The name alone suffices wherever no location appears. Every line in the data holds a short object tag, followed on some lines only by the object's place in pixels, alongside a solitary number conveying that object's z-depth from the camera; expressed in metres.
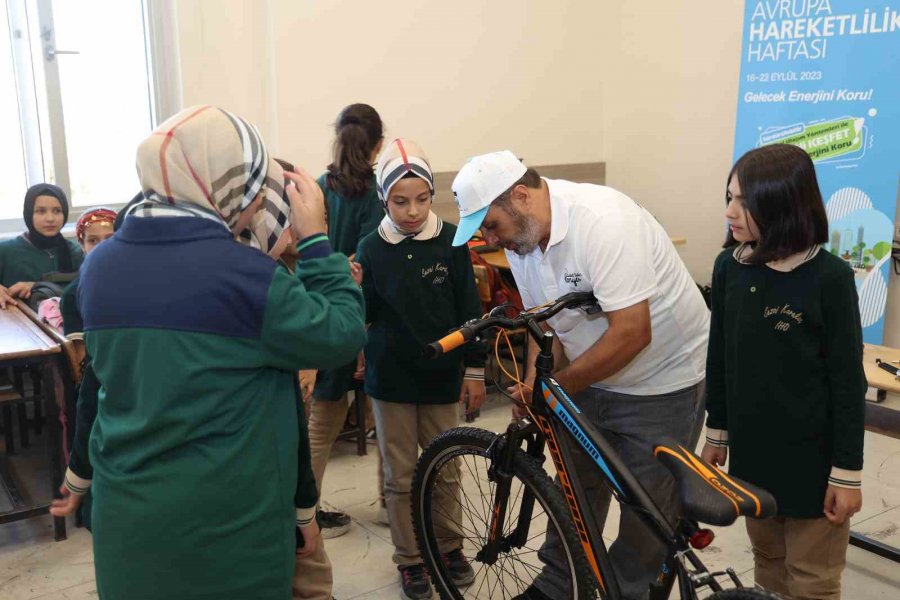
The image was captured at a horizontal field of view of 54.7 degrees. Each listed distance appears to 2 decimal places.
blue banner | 4.33
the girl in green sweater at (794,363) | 1.78
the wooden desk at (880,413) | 2.42
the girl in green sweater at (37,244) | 3.91
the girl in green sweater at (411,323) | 2.50
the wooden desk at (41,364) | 2.93
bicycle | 1.48
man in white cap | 1.87
